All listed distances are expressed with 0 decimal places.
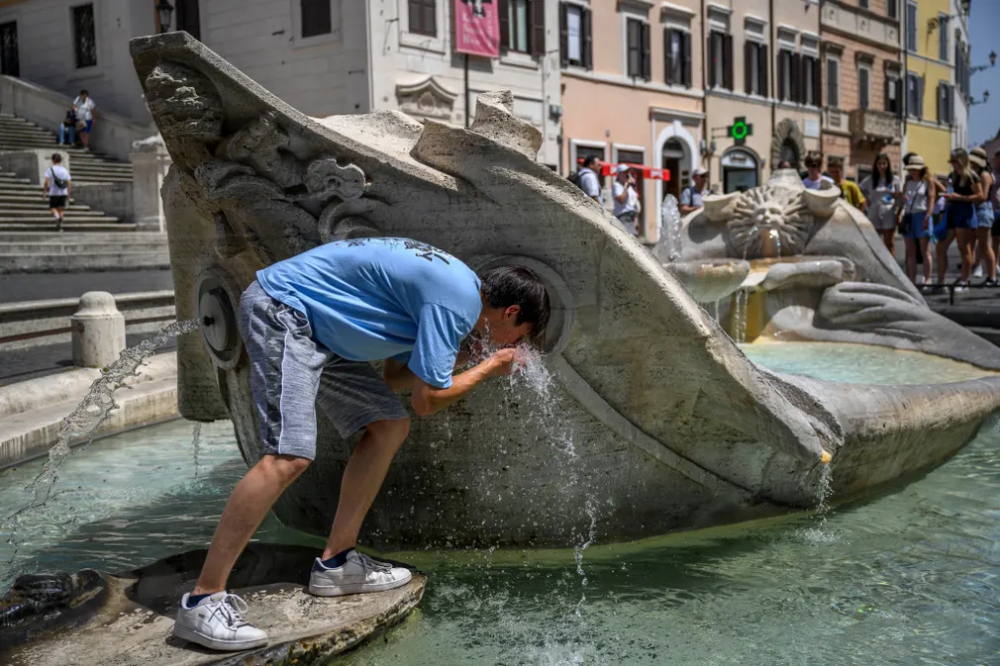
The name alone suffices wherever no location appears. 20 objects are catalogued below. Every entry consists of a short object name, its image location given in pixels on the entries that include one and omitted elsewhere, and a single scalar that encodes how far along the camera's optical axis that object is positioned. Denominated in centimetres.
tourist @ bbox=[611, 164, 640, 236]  1430
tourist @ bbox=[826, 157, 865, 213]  1061
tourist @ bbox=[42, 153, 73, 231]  1669
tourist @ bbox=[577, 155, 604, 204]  1170
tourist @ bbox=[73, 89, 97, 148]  2236
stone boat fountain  305
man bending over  246
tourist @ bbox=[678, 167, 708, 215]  1200
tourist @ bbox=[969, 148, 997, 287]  928
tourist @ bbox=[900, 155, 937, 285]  984
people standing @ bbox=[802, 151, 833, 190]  931
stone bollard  657
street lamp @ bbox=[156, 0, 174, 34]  1702
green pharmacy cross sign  2467
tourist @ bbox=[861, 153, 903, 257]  1066
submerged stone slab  241
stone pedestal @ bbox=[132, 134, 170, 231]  1742
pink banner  2345
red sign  2585
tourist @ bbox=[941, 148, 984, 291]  927
